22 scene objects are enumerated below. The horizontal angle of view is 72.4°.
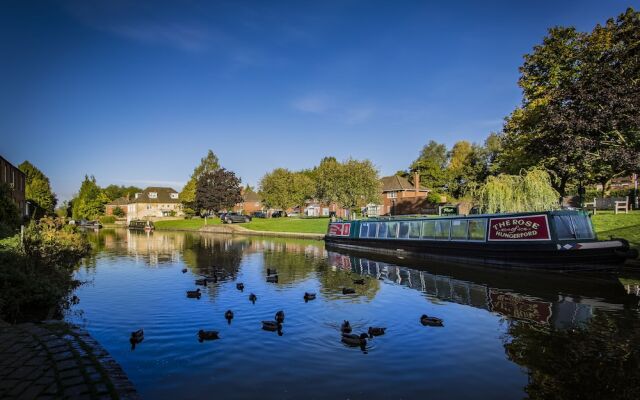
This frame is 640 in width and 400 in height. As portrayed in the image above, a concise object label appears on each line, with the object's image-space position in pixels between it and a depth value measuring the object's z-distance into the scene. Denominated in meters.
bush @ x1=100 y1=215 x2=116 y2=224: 91.50
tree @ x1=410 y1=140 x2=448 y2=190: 85.16
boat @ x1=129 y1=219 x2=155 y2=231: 71.39
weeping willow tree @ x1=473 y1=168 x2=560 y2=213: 27.19
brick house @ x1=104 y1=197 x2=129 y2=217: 106.81
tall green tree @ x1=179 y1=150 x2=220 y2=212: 81.81
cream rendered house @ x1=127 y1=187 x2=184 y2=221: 101.44
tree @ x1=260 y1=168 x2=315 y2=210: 75.44
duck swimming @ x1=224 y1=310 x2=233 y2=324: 12.60
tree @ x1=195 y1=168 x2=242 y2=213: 73.62
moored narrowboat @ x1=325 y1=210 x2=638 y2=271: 18.62
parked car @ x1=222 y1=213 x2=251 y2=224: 68.00
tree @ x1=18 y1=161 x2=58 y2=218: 77.12
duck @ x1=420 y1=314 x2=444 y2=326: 12.07
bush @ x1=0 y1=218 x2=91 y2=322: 11.21
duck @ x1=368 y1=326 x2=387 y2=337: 11.01
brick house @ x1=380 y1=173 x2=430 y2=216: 69.44
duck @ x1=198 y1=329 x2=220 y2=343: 10.59
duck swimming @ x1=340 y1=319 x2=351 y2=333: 11.03
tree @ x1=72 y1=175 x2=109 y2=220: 94.56
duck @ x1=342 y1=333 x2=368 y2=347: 10.14
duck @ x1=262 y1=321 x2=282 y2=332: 11.45
